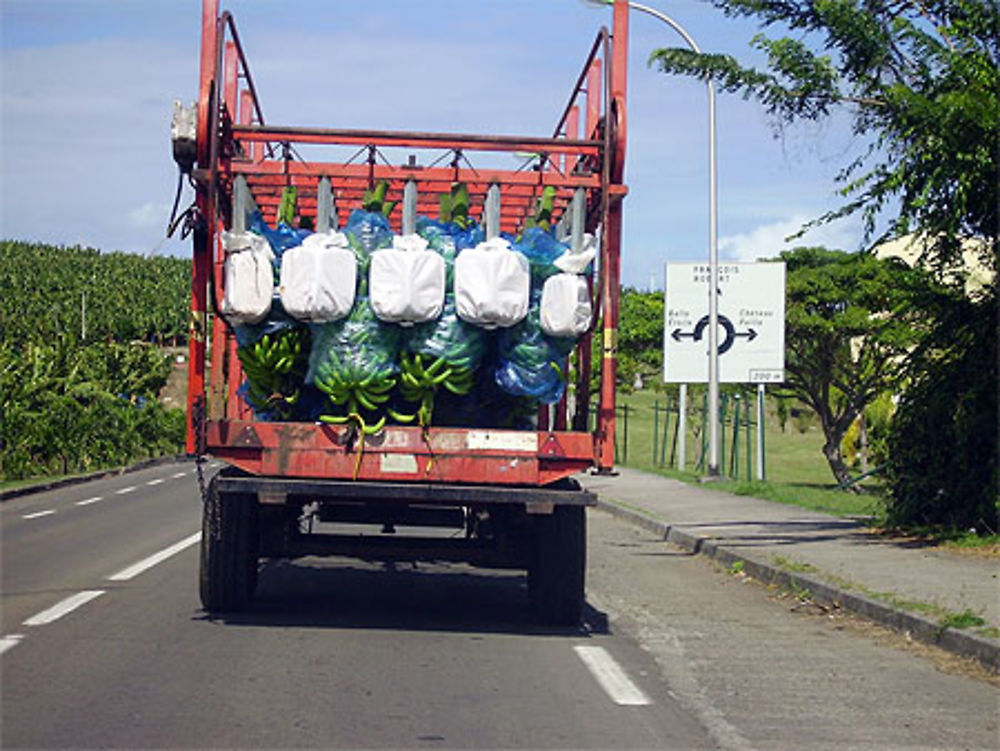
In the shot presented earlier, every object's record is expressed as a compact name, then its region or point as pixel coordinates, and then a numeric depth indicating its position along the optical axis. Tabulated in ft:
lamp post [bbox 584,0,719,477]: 82.12
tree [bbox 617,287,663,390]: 150.10
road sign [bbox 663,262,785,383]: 100.17
